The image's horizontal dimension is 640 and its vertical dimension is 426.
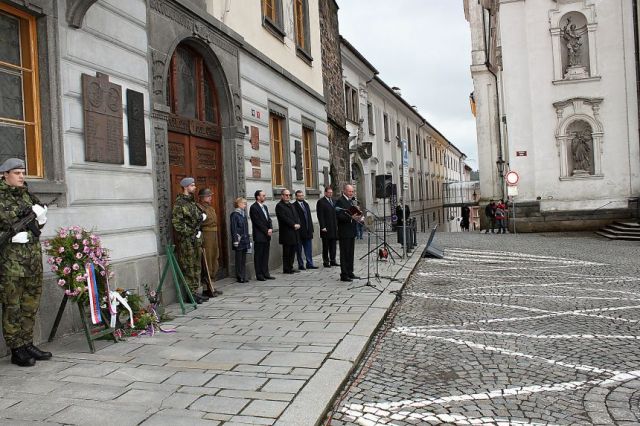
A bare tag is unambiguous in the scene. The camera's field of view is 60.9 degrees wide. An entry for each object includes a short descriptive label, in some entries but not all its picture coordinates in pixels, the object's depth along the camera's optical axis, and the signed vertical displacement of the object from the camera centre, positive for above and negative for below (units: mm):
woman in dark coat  9375 -415
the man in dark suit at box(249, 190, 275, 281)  10018 -416
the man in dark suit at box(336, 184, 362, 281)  9609 -560
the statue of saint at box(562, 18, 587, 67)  22188 +6328
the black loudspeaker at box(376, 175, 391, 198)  22475 +800
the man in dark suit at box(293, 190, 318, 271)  11586 -450
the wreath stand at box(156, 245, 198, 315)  6734 -737
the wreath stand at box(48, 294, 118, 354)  5199 -1091
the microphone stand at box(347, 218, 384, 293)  8664 -1304
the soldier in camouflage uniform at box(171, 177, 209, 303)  7551 -266
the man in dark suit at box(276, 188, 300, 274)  10757 -373
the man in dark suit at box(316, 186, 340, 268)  11688 -443
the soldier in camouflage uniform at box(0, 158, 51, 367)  4656 -409
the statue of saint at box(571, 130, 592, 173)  22073 +1800
